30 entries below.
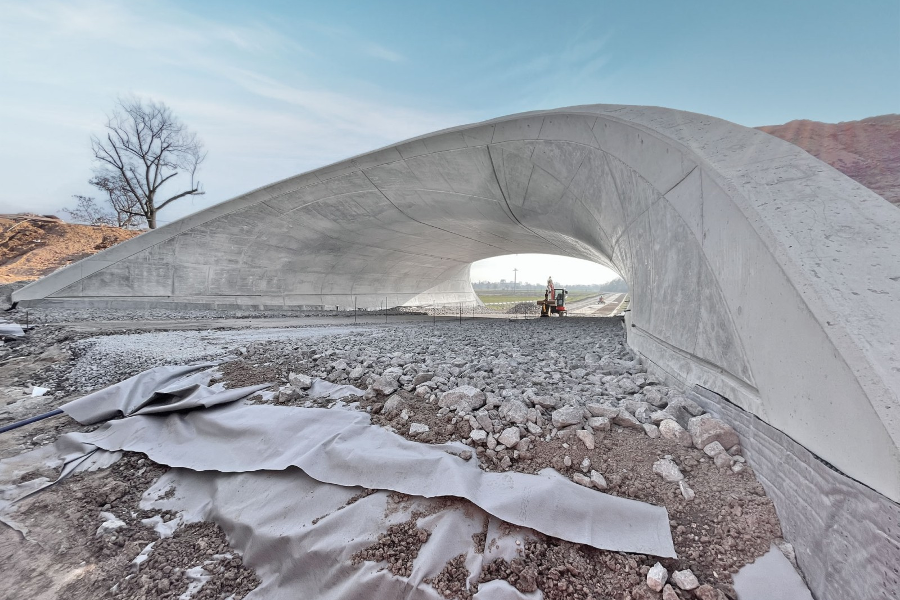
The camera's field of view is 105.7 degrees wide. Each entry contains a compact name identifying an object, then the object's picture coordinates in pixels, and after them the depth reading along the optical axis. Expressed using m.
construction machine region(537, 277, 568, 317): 17.91
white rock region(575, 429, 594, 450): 2.20
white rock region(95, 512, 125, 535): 2.06
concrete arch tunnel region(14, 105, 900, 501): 1.52
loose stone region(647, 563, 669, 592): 1.40
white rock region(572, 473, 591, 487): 1.90
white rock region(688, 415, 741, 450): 2.09
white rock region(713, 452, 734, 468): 1.97
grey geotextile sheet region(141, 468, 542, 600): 1.55
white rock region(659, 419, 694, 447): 2.19
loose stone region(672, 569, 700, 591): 1.39
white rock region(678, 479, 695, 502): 1.80
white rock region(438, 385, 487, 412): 2.74
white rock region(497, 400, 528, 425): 2.49
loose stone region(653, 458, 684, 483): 1.91
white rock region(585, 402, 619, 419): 2.47
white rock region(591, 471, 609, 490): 1.88
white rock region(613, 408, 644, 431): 2.39
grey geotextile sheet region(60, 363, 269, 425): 3.10
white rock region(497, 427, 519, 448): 2.24
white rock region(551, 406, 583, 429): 2.41
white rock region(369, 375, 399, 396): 3.15
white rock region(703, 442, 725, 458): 2.03
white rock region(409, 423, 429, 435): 2.47
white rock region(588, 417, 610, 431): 2.36
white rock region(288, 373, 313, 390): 3.41
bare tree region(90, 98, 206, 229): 22.34
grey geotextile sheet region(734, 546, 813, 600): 1.37
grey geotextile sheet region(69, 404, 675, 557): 1.67
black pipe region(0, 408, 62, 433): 3.03
